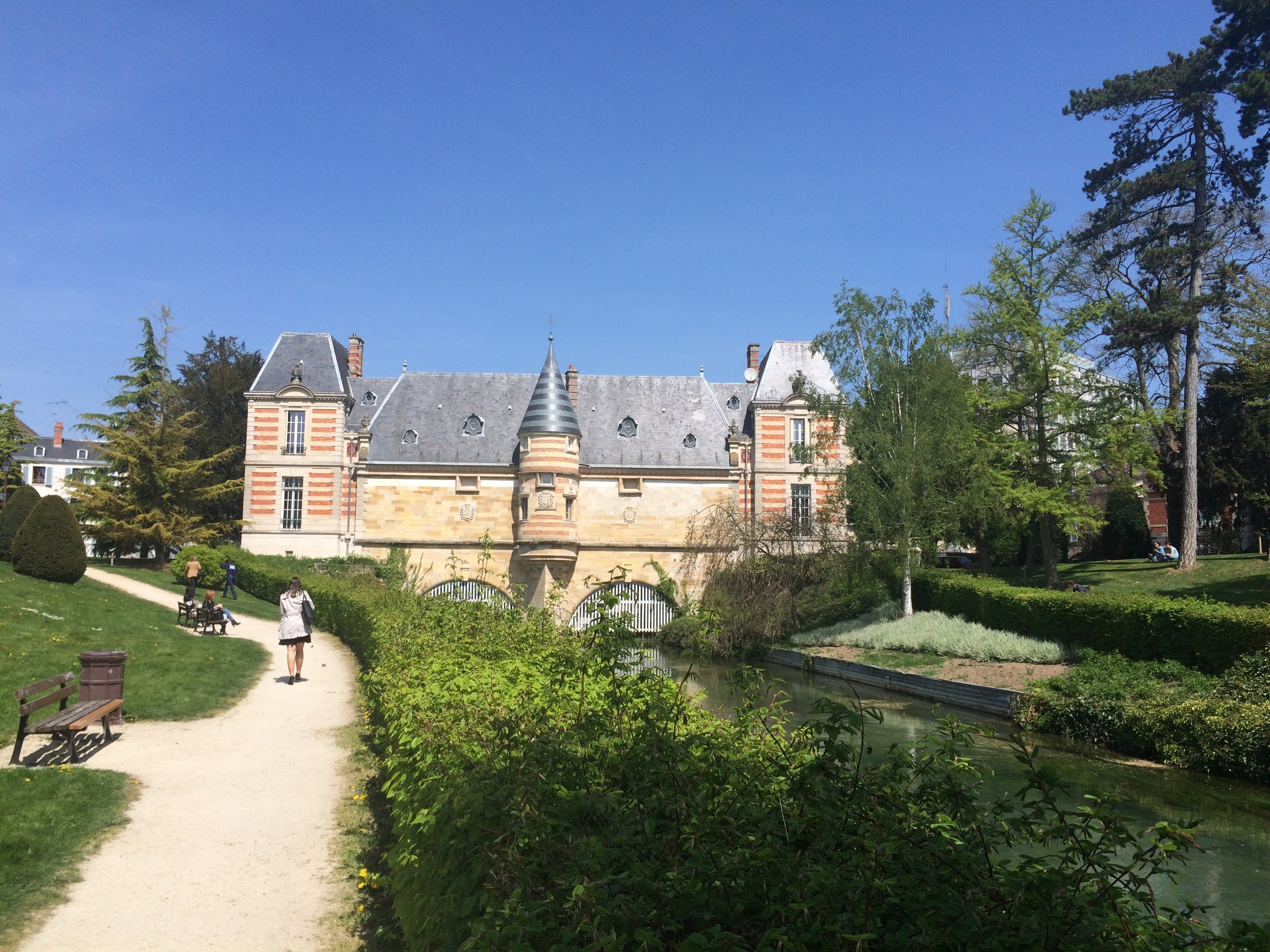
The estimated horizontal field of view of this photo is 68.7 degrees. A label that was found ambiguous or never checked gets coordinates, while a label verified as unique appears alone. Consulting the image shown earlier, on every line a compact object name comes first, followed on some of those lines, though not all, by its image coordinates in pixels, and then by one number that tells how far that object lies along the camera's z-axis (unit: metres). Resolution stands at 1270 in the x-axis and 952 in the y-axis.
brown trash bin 10.39
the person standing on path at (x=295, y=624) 14.21
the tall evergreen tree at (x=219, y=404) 37.69
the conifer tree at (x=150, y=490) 29.97
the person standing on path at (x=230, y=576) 25.94
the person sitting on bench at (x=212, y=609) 19.02
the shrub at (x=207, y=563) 27.08
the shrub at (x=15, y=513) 22.31
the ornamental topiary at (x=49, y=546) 20.27
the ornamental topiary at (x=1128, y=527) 32.09
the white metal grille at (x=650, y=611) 34.31
